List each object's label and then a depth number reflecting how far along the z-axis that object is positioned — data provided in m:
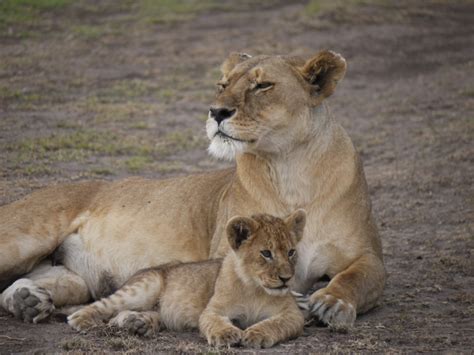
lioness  12.33
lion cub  10.64
